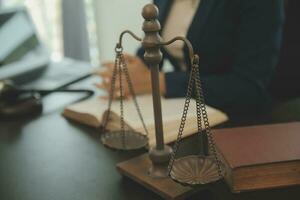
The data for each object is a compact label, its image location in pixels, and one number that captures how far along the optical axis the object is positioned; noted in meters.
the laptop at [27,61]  1.62
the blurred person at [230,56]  1.34
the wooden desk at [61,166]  0.87
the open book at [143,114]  1.06
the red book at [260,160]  0.77
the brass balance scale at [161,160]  0.75
